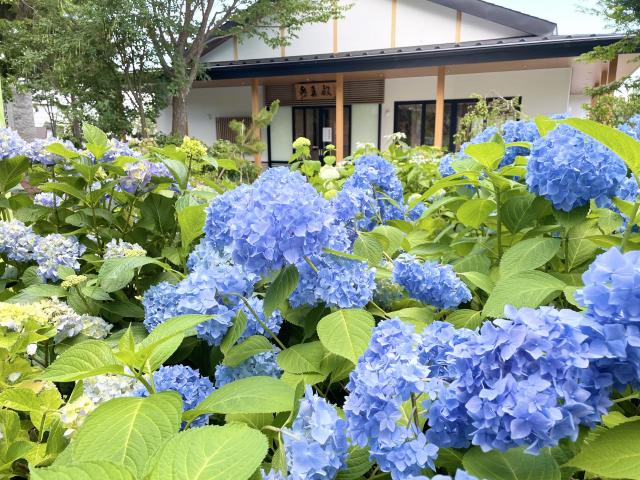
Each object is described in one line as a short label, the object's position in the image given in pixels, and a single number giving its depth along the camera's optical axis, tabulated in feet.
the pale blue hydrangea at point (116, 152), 5.47
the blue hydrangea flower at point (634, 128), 4.71
